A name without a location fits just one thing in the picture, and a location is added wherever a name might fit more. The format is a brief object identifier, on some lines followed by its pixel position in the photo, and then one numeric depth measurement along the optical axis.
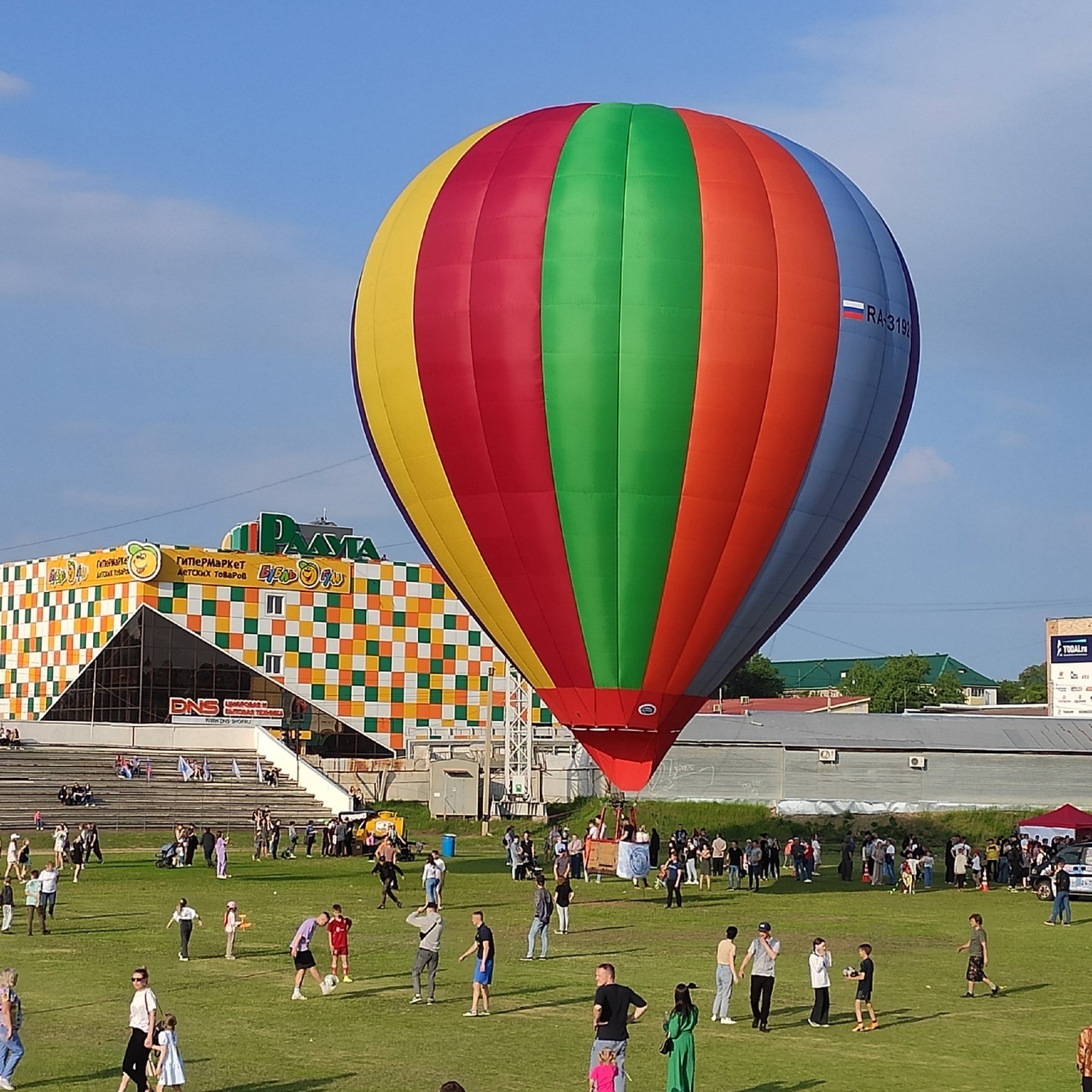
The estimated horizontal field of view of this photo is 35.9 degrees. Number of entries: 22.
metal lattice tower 66.81
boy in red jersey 26.03
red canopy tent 51.16
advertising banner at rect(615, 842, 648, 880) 44.28
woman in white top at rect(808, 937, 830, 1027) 22.98
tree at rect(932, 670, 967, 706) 142.38
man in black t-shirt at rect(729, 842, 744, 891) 44.47
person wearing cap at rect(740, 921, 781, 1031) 22.89
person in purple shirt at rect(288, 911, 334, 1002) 24.83
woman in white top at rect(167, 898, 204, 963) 28.36
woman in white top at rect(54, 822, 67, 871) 43.25
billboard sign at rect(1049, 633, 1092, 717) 98.50
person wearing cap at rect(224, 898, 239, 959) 28.70
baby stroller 48.41
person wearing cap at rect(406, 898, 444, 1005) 24.56
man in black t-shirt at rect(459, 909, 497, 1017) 23.47
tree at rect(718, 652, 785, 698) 137.75
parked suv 43.25
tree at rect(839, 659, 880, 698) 137.75
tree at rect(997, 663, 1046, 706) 147.88
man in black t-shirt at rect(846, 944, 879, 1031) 22.92
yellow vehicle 53.75
